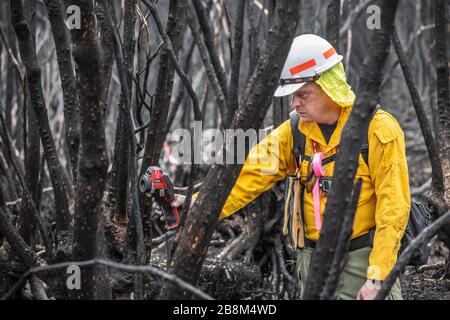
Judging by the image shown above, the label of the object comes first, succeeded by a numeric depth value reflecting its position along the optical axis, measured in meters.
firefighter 5.71
